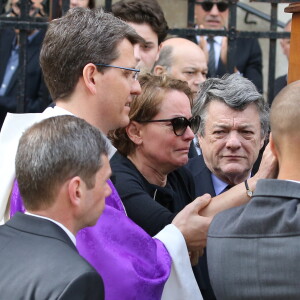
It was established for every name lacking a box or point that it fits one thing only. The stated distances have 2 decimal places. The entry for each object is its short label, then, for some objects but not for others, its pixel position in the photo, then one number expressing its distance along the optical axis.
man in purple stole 4.81
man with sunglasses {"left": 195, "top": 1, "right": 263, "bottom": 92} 10.80
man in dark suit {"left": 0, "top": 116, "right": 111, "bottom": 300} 3.76
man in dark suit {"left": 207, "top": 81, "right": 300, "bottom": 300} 3.98
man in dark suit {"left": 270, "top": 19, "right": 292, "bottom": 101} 10.88
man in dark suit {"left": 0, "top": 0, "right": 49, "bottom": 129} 9.59
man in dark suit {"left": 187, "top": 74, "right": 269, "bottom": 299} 6.76
